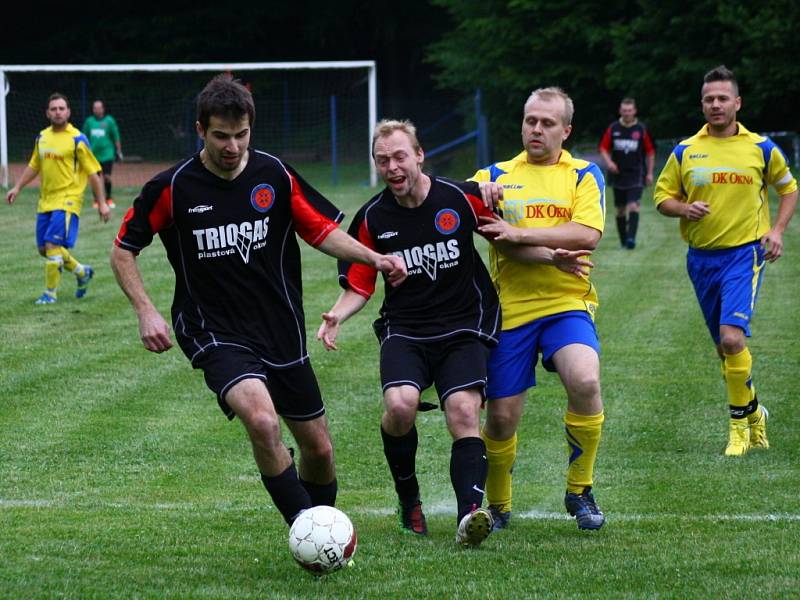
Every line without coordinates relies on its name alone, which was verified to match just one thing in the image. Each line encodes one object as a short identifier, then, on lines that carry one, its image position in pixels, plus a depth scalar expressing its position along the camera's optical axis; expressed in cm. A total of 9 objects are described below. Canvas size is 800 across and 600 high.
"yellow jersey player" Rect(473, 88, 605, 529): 1252
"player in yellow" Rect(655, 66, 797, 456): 1662
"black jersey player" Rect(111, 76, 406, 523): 1103
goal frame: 5969
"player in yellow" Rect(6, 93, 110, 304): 2958
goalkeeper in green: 5697
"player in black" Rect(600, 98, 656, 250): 4016
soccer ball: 1048
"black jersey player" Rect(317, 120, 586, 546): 1189
